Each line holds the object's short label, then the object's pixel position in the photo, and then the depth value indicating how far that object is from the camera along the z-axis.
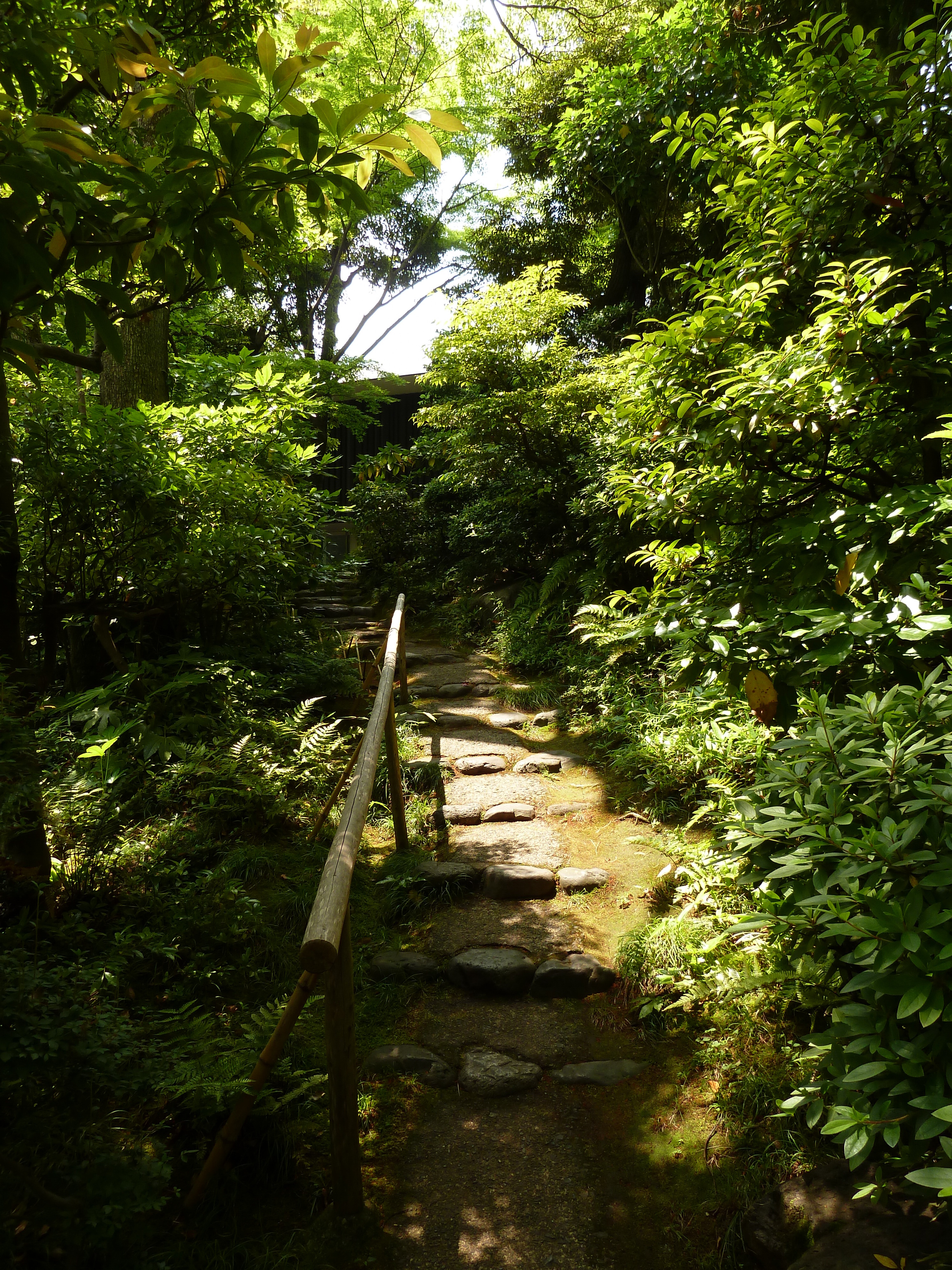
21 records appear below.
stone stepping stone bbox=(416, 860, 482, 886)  4.07
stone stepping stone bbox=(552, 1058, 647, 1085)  2.81
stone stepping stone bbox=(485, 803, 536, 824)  4.93
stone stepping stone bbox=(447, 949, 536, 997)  3.33
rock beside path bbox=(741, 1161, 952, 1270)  1.69
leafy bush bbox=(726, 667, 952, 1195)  1.35
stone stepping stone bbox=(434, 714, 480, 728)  6.61
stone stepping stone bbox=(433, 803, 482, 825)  4.91
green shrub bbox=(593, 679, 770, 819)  4.11
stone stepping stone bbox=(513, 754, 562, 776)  5.60
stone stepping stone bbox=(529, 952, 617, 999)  3.33
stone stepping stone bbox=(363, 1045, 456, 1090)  2.82
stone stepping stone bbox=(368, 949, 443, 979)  3.40
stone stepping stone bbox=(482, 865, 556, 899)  4.04
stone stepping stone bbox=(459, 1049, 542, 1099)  2.79
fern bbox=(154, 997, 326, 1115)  2.00
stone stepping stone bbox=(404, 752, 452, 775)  5.33
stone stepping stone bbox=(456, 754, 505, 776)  5.64
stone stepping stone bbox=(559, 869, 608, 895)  4.05
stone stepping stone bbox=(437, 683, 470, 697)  7.51
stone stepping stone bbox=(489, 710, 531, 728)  6.72
